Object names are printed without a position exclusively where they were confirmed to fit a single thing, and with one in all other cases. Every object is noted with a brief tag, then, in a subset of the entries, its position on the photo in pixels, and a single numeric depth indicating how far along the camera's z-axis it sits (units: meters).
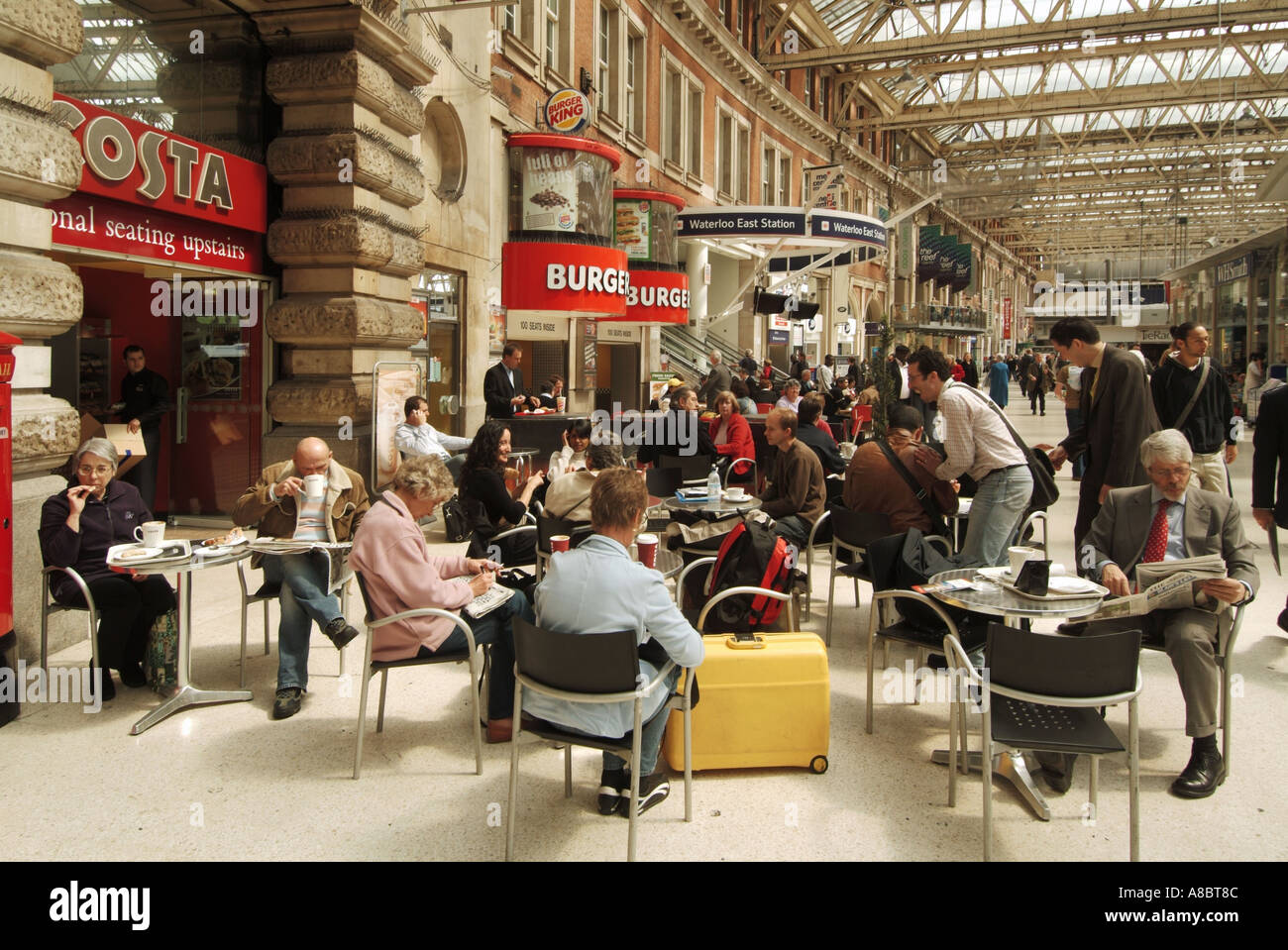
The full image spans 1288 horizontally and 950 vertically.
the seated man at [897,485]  6.18
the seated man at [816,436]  8.49
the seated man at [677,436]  9.81
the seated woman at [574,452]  7.78
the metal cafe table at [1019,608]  3.93
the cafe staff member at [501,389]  11.03
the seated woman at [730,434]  9.60
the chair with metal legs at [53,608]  4.77
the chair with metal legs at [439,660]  4.16
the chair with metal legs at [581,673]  3.33
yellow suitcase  4.23
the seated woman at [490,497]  6.36
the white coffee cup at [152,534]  4.79
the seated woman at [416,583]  4.30
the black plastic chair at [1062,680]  3.37
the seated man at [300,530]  5.10
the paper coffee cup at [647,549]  5.13
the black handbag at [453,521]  8.88
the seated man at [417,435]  9.31
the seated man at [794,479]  6.87
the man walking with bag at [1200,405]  7.38
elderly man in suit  4.14
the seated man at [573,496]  6.05
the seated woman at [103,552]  4.90
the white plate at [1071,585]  4.15
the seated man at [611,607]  3.55
